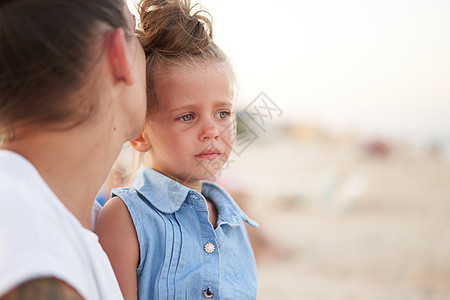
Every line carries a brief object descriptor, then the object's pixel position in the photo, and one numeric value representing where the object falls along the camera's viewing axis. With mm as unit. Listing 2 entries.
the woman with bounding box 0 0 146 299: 1121
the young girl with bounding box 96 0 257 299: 1318
